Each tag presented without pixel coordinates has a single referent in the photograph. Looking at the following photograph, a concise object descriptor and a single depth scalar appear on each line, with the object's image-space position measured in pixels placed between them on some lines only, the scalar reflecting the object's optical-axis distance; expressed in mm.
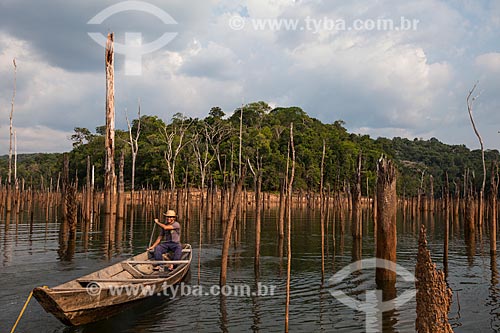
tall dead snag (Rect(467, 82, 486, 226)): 16359
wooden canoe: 7082
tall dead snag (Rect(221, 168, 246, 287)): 9873
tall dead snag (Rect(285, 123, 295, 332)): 7366
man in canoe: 11852
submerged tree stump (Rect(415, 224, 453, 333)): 5590
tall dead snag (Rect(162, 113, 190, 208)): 49344
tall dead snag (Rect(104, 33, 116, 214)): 20797
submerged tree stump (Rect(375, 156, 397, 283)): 10453
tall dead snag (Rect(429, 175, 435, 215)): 41741
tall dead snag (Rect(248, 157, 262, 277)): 12055
